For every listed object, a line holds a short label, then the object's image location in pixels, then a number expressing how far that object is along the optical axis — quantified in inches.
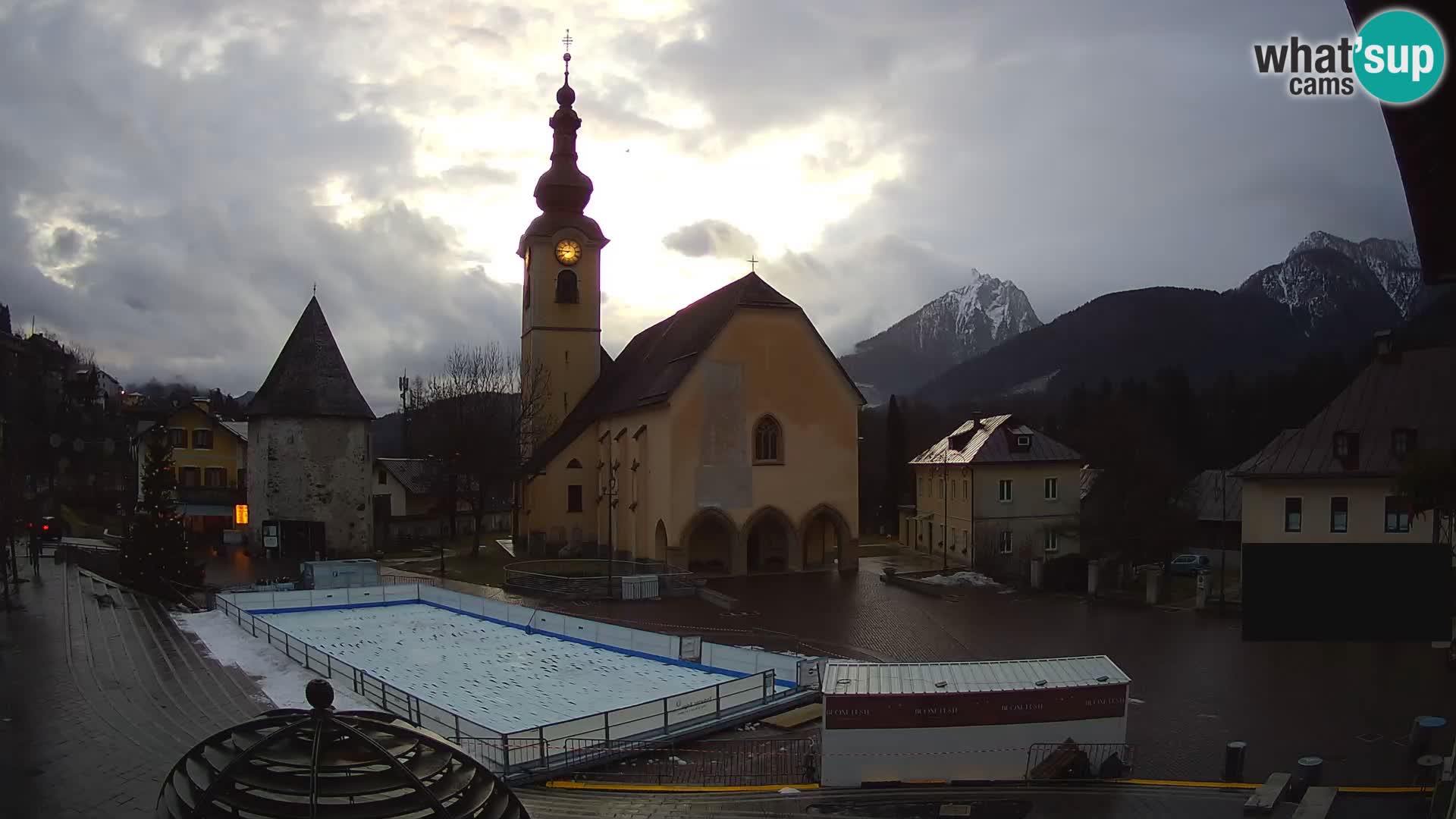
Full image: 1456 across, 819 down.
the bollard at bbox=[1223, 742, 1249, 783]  515.8
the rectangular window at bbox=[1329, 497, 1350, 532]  1071.6
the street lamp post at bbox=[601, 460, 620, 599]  1447.1
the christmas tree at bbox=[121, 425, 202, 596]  1107.9
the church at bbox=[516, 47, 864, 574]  1460.4
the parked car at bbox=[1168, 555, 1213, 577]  1615.4
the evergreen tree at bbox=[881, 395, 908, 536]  2477.9
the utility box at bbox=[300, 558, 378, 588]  1240.8
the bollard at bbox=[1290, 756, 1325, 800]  486.6
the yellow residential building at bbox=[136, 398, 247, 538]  2034.9
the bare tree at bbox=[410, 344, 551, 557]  1945.1
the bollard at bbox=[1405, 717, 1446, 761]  520.7
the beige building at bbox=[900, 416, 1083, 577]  1648.6
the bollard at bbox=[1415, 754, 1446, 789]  473.7
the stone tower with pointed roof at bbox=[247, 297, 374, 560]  1676.9
